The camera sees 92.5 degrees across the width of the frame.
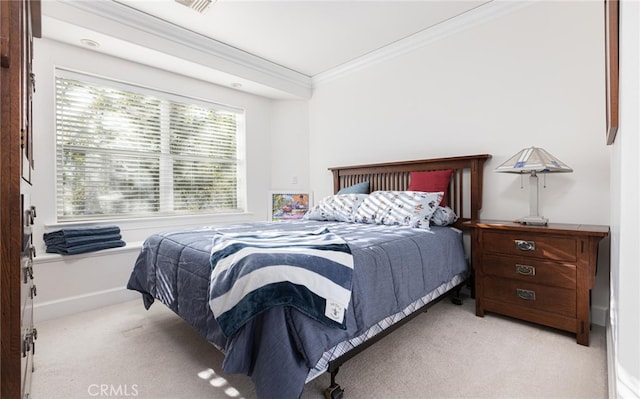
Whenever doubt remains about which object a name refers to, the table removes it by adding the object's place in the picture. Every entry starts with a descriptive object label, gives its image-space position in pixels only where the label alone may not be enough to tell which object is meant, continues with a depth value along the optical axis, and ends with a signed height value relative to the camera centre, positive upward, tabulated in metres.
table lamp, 2.12 +0.19
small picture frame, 4.30 -0.10
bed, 1.25 -0.50
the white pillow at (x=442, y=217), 2.67 -0.20
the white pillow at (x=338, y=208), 3.00 -0.12
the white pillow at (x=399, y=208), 2.53 -0.11
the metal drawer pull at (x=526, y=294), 2.13 -0.71
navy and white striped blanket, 1.28 -0.37
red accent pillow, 2.86 +0.13
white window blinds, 2.85 +0.49
